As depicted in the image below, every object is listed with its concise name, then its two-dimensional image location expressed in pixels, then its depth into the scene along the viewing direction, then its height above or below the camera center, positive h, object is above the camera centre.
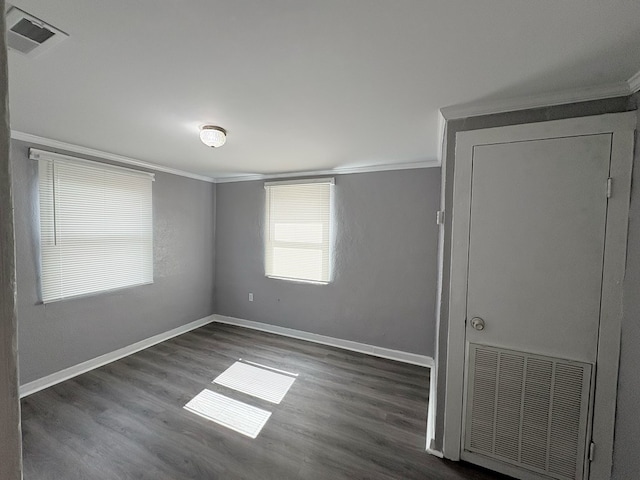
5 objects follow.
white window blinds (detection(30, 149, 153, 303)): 2.57 -0.03
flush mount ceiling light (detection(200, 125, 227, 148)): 2.08 +0.69
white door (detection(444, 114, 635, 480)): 1.49 -0.37
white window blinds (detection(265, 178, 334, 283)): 3.65 -0.02
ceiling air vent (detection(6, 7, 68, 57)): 1.06 +0.78
